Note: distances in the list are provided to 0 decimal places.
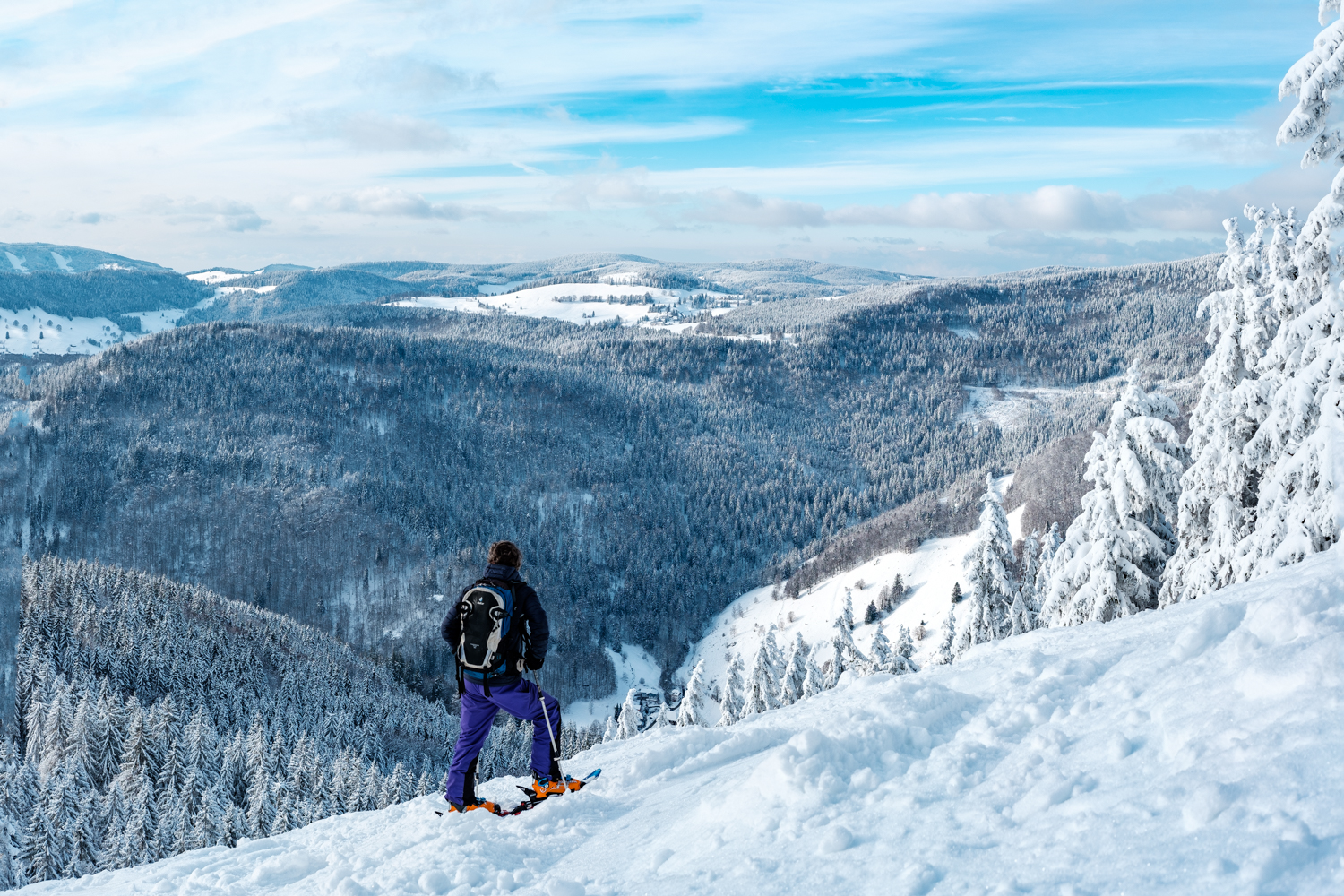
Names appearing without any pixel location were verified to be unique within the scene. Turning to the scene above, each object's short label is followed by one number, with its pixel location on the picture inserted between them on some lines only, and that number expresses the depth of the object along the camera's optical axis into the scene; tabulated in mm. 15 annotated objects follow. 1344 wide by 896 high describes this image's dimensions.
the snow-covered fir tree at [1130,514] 21641
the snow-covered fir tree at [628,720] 54031
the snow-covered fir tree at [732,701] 49941
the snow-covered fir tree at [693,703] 44562
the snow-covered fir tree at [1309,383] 14094
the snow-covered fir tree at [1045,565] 29734
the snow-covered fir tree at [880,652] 34597
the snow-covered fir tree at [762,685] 43469
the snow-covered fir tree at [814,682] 41500
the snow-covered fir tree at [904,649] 38906
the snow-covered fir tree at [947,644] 33212
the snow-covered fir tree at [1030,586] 30469
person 9414
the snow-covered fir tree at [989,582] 29625
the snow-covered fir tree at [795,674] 42500
